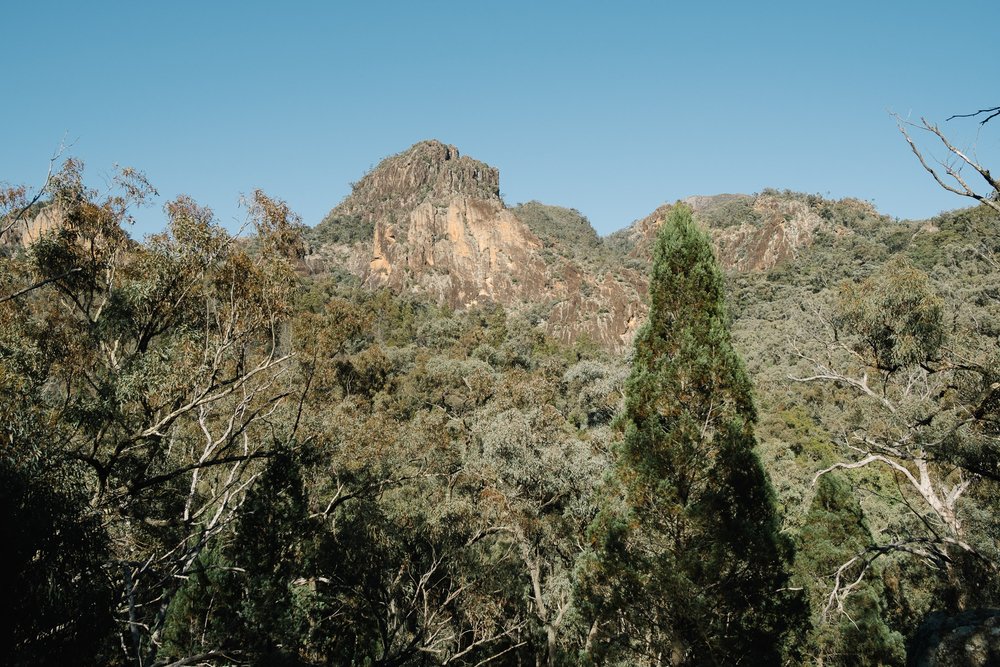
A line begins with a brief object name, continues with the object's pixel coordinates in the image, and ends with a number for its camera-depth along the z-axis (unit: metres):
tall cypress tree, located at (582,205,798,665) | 7.42
